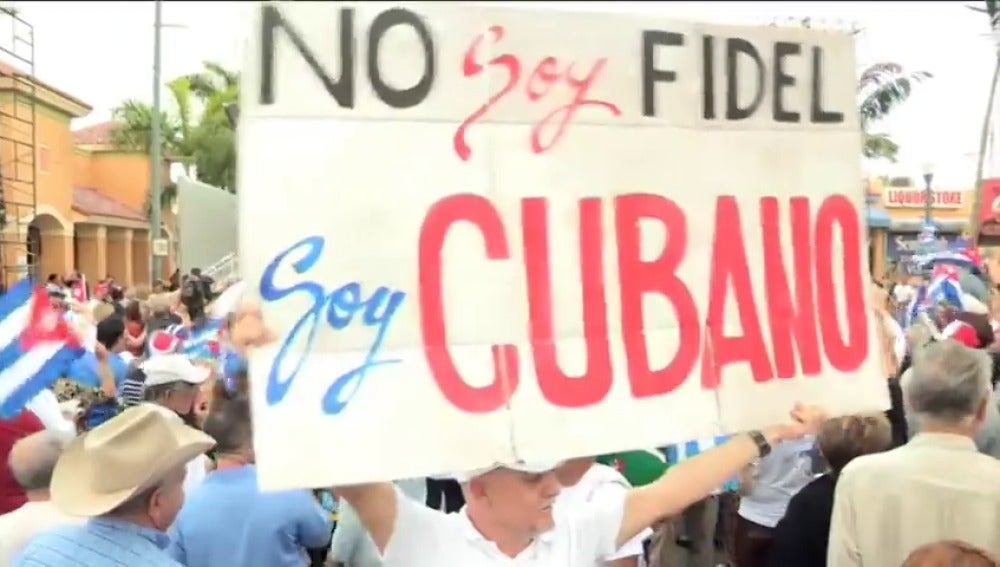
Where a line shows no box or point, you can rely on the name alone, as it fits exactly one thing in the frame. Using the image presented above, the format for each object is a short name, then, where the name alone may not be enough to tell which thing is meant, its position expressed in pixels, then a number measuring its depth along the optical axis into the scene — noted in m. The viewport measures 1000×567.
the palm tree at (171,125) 36.59
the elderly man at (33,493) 3.20
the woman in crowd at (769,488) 4.61
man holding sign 2.40
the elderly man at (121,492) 2.68
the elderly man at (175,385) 4.56
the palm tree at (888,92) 22.69
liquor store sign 44.28
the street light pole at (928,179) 23.67
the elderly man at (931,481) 3.01
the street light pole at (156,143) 23.52
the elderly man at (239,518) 3.46
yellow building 18.79
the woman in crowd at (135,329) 8.44
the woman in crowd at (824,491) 3.56
